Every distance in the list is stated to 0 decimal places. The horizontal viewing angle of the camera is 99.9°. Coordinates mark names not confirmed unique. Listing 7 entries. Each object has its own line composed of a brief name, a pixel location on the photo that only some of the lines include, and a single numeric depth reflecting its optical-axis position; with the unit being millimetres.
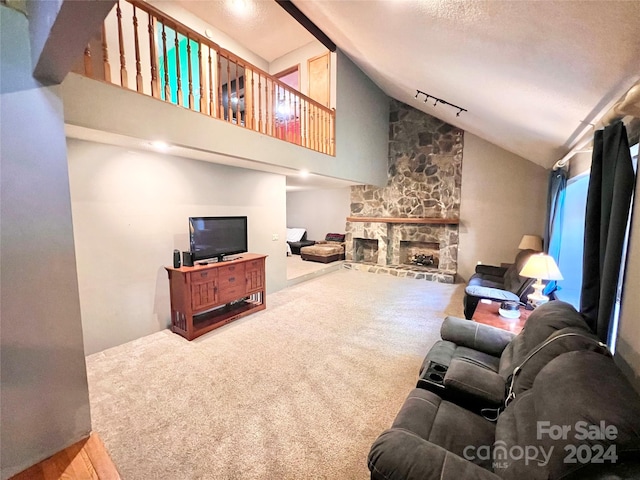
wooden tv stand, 3131
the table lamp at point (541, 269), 2412
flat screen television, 3324
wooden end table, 2488
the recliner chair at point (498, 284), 3311
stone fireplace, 6000
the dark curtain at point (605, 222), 1433
